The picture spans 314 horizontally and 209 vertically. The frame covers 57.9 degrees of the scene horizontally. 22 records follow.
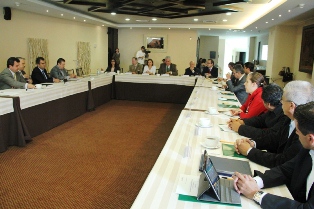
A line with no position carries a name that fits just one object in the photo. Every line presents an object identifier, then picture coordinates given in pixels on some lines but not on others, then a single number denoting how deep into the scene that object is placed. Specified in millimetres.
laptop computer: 1306
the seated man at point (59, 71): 6059
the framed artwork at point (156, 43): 12055
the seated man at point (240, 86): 4895
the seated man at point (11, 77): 4465
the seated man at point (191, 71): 8088
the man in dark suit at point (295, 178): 1242
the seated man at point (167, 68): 8279
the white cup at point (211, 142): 2056
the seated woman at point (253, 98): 2971
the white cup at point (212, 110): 3140
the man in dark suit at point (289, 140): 1697
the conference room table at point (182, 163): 1296
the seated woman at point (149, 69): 8052
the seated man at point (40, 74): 5656
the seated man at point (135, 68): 8422
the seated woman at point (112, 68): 8445
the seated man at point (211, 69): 7926
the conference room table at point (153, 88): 7387
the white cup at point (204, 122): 2556
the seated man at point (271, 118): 2182
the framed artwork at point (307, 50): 7398
